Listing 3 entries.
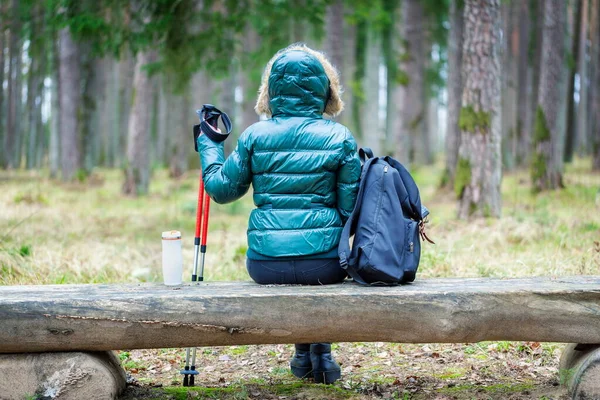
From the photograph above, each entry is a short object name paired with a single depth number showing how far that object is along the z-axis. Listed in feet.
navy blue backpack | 12.20
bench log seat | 11.79
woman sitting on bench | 12.55
